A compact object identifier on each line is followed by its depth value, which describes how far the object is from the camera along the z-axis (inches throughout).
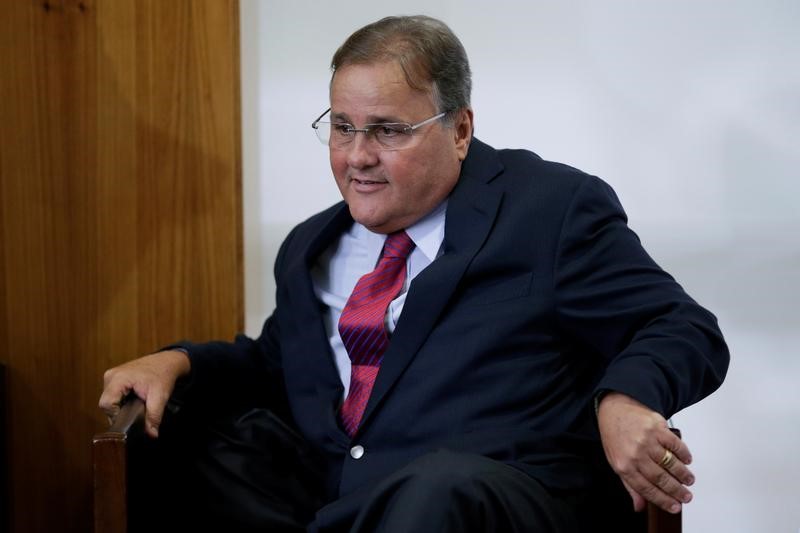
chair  197.7
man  200.1
